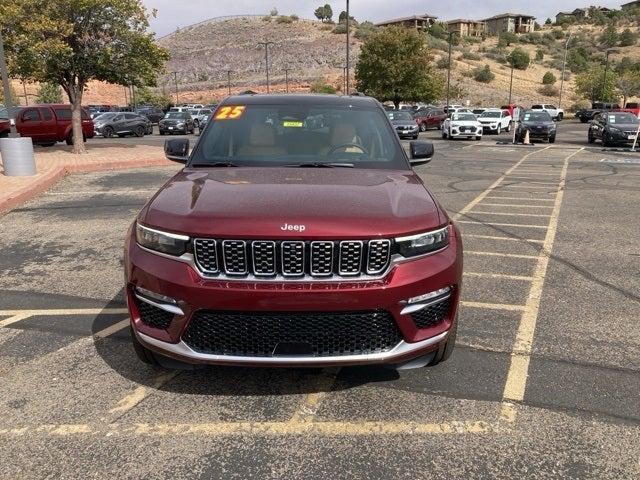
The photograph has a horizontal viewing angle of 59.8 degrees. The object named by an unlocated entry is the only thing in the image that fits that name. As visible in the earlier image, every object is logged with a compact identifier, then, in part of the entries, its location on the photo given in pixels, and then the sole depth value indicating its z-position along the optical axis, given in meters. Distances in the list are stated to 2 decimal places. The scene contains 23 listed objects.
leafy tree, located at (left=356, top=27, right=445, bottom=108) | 47.91
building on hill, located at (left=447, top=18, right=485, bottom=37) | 154.24
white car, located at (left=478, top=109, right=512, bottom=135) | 32.56
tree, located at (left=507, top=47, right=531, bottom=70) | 94.88
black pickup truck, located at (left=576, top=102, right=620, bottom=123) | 50.33
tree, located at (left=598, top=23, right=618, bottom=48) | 117.12
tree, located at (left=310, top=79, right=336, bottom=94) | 68.29
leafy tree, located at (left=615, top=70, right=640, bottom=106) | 74.62
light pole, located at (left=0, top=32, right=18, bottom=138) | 12.20
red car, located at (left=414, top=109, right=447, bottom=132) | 37.47
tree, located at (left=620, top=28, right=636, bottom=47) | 114.00
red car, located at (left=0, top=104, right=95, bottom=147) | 22.44
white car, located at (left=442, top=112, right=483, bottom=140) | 27.34
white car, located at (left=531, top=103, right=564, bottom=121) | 52.73
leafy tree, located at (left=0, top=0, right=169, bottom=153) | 15.77
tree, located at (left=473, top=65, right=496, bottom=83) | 83.06
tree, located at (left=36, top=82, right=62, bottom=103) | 67.50
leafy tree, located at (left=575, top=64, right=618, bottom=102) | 71.62
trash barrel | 12.06
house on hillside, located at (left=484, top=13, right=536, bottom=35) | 159.38
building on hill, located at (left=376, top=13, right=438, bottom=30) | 153.39
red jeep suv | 2.72
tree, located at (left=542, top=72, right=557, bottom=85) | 85.69
